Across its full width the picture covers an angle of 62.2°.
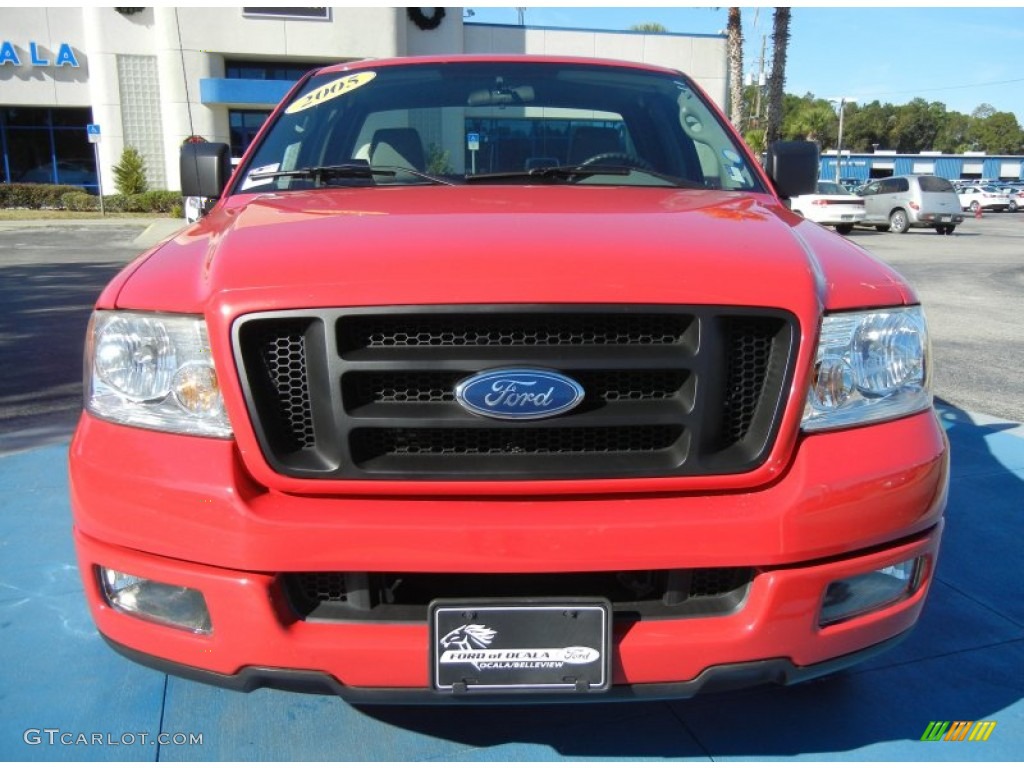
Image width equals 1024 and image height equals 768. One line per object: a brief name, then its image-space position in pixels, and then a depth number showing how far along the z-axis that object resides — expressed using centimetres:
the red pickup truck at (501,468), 178
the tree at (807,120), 4825
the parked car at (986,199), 4156
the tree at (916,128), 10256
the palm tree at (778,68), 2192
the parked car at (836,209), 2342
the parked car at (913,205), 2483
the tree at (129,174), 2847
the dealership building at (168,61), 2805
